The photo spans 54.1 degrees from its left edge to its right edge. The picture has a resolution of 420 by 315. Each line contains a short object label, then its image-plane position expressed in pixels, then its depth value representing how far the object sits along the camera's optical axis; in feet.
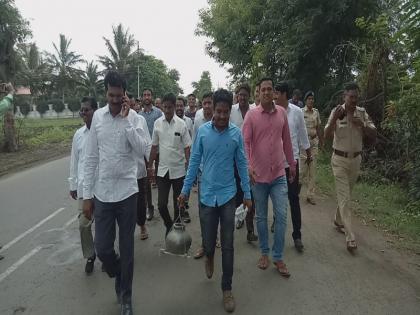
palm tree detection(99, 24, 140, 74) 151.53
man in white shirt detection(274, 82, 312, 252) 16.52
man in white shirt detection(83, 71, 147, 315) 11.32
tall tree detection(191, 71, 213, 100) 257.67
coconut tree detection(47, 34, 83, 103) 156.15
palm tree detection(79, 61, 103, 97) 153.29
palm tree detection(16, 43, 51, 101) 142.67
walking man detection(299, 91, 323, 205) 24.56
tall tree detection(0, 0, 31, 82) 46.24
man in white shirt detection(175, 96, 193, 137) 25.70
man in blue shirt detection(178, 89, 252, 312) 12.24
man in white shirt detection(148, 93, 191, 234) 17.49
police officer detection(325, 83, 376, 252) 16.85
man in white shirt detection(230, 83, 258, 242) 18.62
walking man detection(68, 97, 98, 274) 14.35
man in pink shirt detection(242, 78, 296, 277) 14.21
